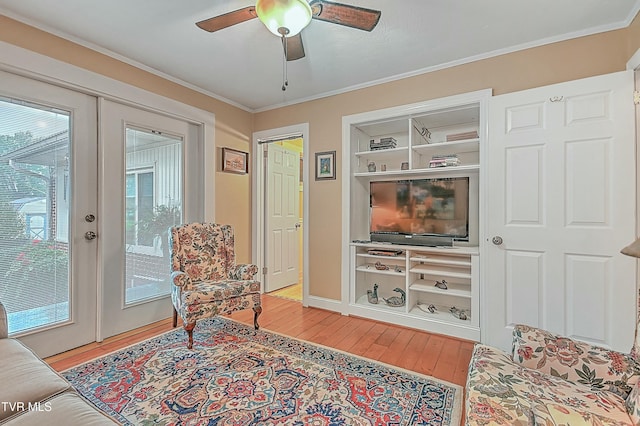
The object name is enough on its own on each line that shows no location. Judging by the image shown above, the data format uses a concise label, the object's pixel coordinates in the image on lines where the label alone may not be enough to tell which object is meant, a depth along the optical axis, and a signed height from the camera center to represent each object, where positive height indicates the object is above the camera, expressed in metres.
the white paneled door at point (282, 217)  4.03 -0.07
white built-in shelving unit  2.60 -0.07
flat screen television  2.75 +0.01
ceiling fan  1.38 +1.05
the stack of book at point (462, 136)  2.62 +0.70
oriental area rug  1.56 -1.09
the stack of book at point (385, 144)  3.05 +0.73
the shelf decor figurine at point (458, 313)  2.67 -0.96
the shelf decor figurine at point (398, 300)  3.02 -0.93
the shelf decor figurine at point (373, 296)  3.15 -0.93
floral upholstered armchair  2.35 -0.61
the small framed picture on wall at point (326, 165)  3.28 +0.54
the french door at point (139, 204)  2.53 +0.08
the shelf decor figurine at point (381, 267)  3.09 -0.59
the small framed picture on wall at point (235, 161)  3.52 +0.65
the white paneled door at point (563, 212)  1.93 +0.00
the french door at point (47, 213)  2.05 -0.01
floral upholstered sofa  0.92 -0.63
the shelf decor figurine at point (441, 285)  2.77 -0.70
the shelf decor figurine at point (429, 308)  2.87 -0.98
